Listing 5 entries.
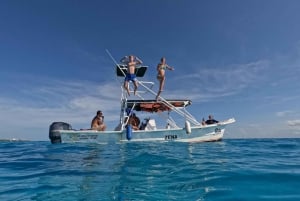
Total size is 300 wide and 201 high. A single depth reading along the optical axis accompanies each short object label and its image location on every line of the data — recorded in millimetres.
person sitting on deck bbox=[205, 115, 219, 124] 11790
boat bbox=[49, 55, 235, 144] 9488
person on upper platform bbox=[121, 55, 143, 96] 10289
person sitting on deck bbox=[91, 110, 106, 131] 10279
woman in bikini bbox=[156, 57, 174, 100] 10133
